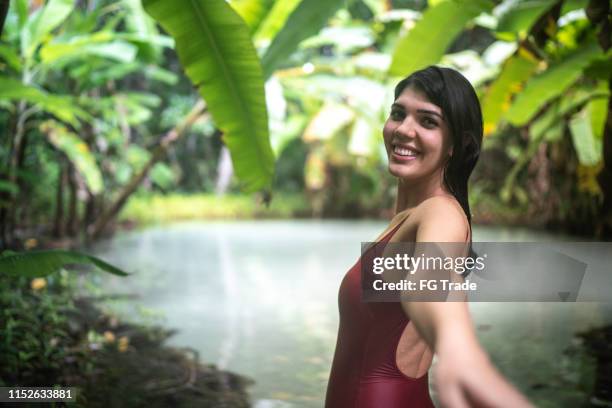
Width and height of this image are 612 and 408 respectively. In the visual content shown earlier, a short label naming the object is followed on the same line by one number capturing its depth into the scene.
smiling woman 0.98
